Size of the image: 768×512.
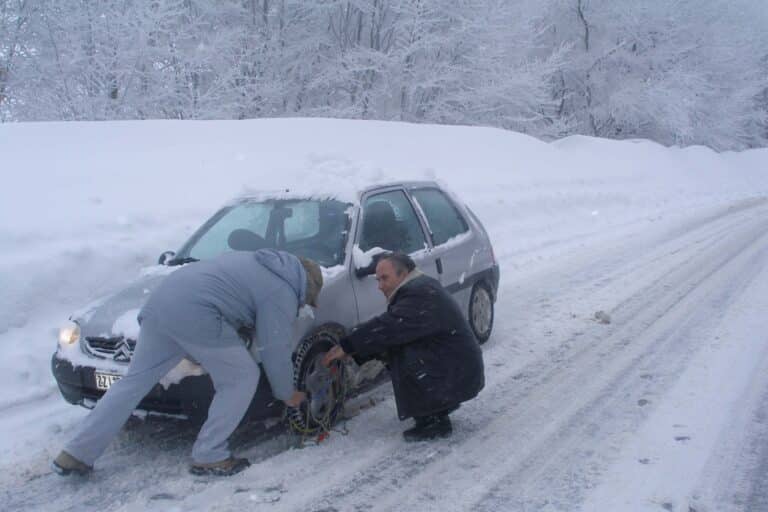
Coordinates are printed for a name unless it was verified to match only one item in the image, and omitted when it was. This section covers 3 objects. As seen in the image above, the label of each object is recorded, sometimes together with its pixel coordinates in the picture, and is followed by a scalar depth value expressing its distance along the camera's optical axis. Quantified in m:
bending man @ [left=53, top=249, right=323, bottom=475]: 3.63
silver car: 4.03
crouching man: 4.09
